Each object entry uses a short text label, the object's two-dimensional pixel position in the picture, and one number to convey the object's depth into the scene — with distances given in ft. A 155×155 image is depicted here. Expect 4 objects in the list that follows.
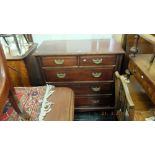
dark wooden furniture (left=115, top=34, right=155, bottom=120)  3.48
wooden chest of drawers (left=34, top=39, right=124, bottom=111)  4.57
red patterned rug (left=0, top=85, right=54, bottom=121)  3.48
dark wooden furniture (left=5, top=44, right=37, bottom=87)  4.67
